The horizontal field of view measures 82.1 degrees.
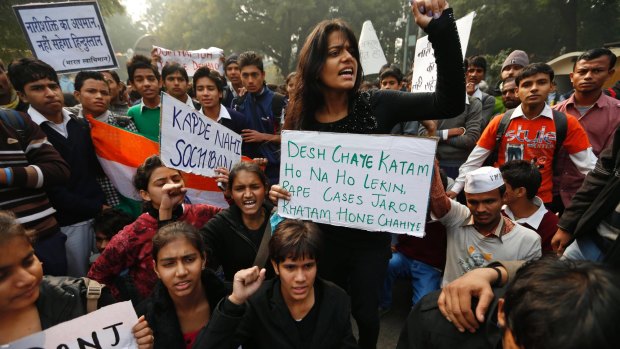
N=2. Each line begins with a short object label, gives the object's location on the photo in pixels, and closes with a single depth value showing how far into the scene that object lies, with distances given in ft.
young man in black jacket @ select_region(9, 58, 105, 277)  9.09
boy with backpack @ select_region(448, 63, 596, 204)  9.90
